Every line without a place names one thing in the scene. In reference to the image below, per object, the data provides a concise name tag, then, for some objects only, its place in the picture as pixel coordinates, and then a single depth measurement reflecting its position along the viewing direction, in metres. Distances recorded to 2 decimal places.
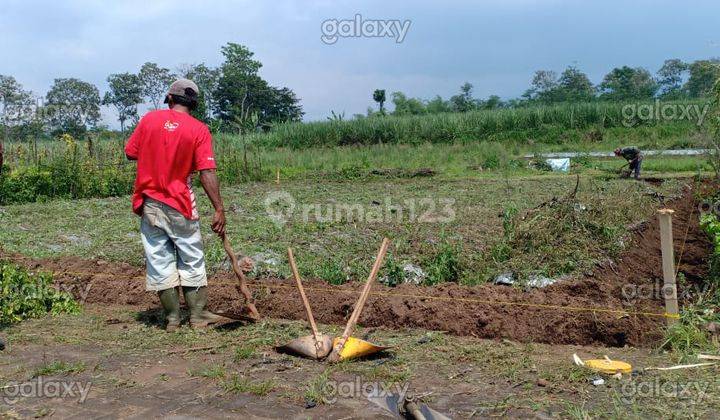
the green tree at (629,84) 40.09
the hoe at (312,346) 4.86
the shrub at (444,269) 7.07
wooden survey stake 5.19
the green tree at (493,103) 44.47
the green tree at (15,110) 17.59
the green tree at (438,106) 44.81
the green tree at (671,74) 47.69
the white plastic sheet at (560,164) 20.45
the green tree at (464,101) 44.00
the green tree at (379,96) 40.66
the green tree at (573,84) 43.69
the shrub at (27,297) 6.17
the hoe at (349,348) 4.80
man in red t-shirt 5.71
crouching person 16.61
